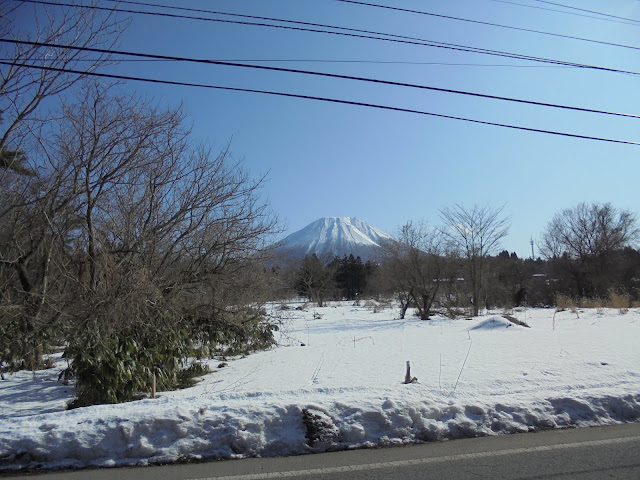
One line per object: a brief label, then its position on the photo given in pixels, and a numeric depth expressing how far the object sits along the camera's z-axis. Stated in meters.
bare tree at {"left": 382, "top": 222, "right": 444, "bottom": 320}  23.77
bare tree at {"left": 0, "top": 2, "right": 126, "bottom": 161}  8.73
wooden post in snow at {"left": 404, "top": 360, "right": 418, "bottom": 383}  7.07
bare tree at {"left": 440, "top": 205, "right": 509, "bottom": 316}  25.97
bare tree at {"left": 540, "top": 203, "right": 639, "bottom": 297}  47.62
